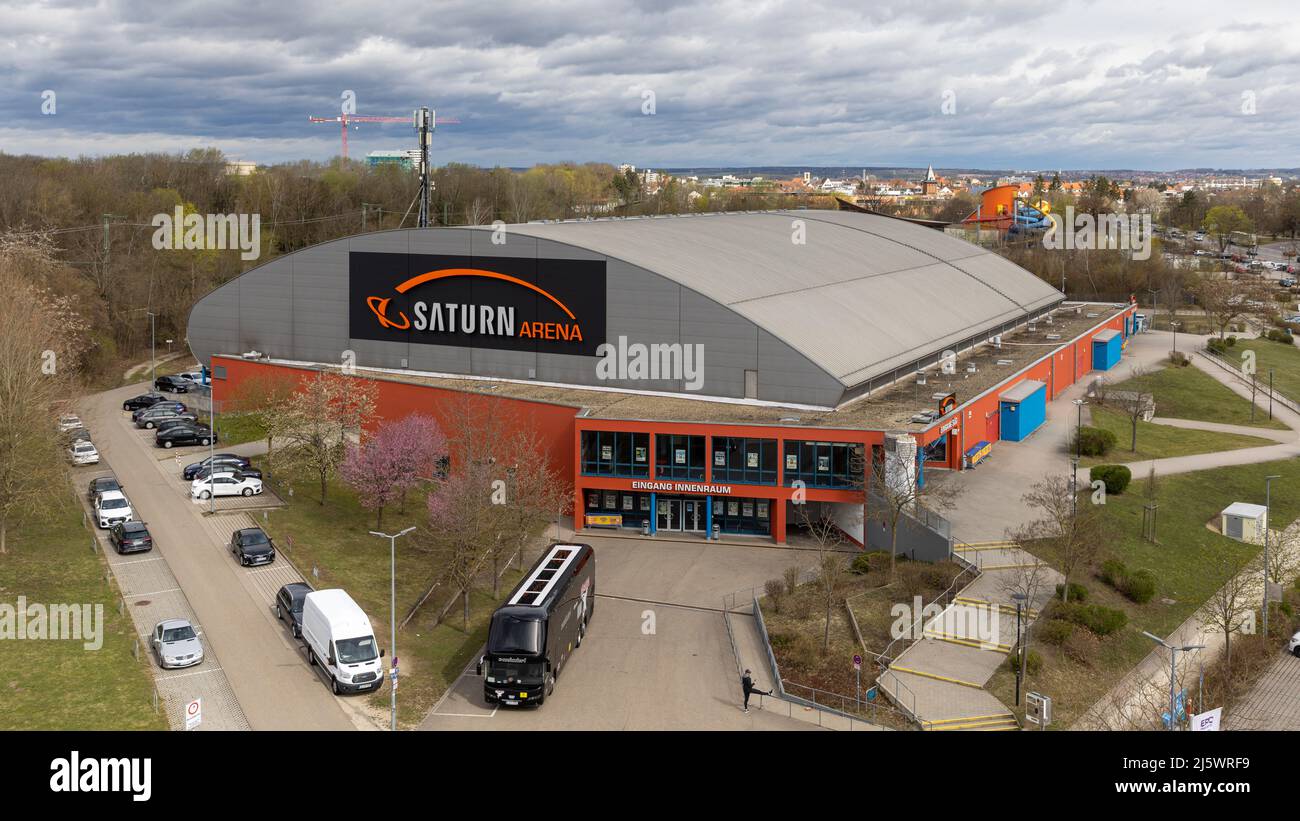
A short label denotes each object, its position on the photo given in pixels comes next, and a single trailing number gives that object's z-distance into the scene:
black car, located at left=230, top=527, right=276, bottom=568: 40.25
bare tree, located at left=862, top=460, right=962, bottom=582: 41.28
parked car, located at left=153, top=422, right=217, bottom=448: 57.78
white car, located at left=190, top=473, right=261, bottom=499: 48.16
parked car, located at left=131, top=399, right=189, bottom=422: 63.83
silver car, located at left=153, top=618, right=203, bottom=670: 31.64
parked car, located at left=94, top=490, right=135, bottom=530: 44.38
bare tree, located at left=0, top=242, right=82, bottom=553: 40.72
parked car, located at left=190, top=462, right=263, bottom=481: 49.41
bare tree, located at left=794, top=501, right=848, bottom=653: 35.62
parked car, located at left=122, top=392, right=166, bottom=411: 67.19
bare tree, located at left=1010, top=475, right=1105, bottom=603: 37.41
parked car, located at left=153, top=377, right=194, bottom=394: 72.81
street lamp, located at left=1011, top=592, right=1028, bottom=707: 30.73
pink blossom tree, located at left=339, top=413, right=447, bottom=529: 44.81
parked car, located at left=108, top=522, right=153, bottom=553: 41.25
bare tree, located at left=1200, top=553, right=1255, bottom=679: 34.16
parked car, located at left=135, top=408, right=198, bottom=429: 62.44
